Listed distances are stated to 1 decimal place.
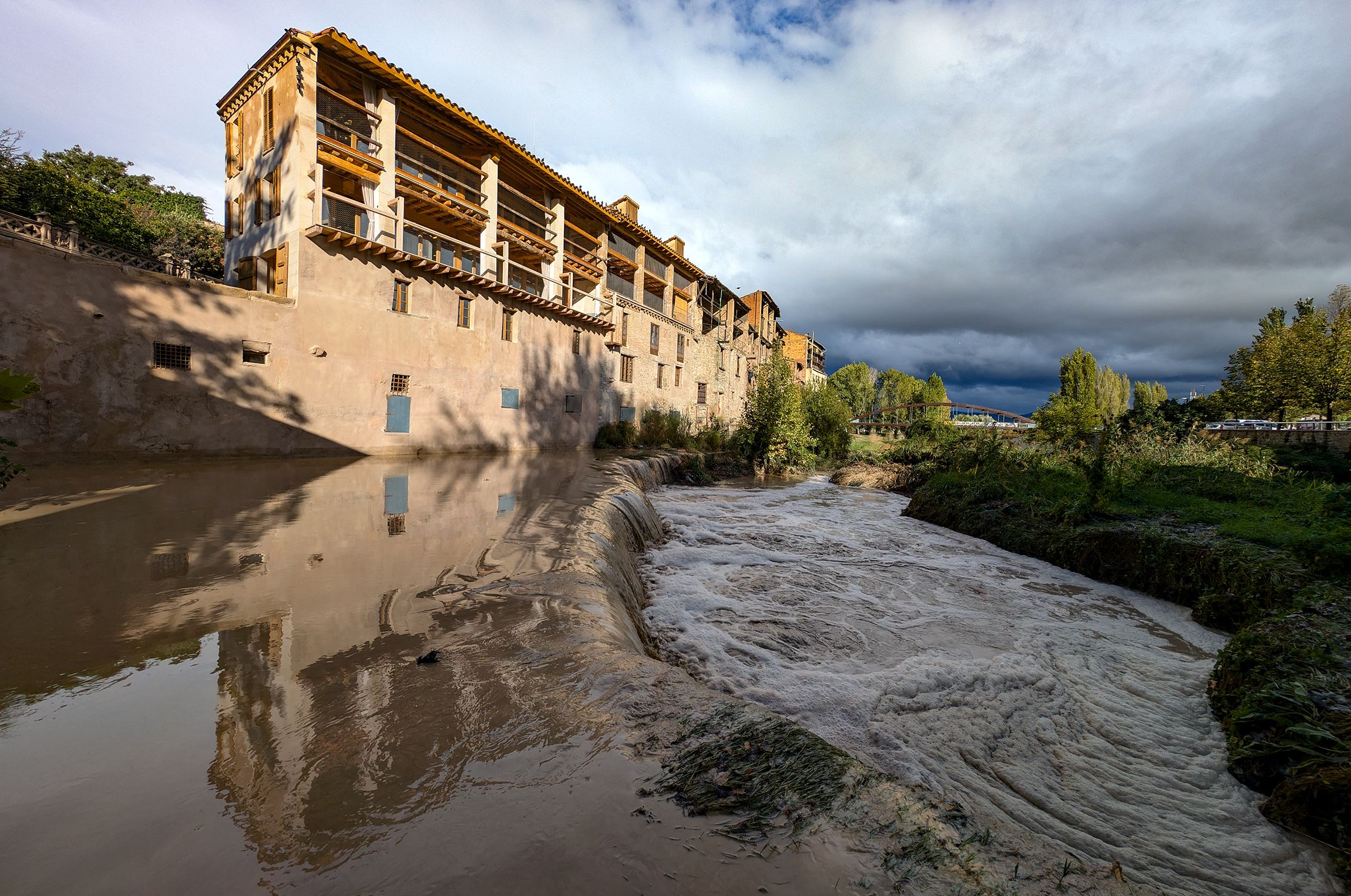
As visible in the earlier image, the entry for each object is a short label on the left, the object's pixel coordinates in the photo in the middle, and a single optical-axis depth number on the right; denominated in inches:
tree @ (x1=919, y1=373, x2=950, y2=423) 2648.6
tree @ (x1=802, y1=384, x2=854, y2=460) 1107.9
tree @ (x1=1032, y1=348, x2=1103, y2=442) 908.6
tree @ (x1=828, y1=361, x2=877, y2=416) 2465.6
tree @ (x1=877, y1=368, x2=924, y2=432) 2736.2
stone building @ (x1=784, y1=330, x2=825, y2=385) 2247.8
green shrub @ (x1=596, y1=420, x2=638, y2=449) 892.0
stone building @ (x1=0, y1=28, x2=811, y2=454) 413.4
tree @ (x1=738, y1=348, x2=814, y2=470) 912.9
